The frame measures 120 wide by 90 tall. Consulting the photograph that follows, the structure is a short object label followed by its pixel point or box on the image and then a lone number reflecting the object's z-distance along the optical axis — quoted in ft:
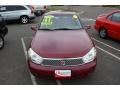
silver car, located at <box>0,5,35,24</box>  21.22
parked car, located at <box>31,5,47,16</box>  27.86
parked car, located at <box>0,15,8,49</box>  12.25
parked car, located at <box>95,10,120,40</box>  13.20
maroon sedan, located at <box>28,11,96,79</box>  7.44
